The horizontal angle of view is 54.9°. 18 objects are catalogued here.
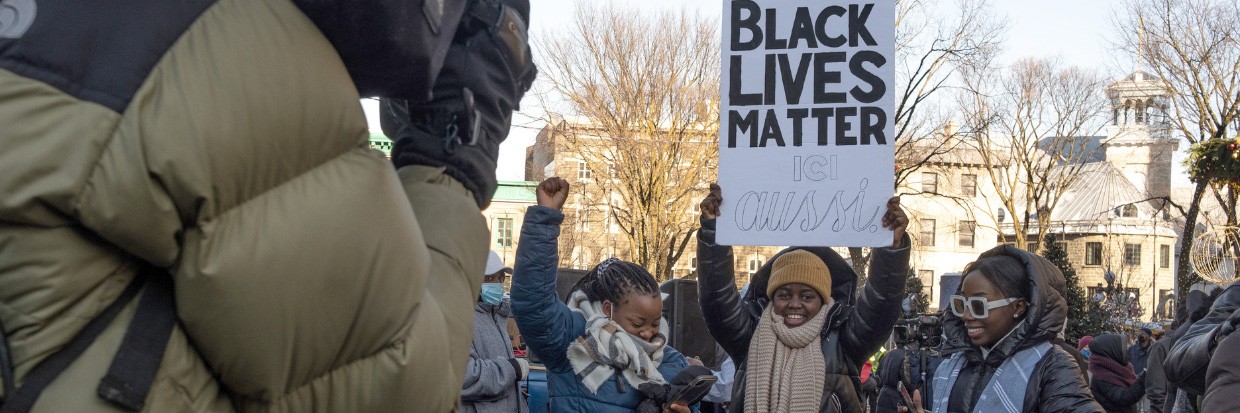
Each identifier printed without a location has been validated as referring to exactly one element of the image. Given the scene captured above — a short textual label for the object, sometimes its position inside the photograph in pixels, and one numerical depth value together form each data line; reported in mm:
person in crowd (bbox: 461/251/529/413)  5859
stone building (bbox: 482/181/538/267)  62750
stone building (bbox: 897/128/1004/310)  68312
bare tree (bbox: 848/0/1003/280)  27192
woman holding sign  4922
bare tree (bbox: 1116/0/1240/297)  27328
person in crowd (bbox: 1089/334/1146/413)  10844
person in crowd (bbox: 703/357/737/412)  7738
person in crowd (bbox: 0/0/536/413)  1212
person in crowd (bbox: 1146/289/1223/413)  7000
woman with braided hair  4406
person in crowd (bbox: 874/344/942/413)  6027
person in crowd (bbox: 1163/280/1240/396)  4383
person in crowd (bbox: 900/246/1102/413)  4598
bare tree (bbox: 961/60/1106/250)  38750
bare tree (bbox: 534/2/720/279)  31375
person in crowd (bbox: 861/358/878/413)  6793
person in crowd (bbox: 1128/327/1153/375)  13242
